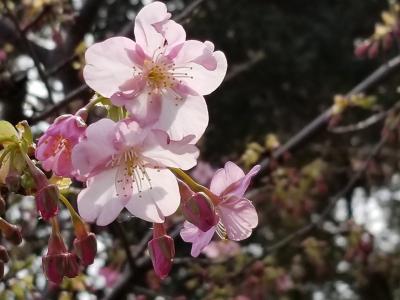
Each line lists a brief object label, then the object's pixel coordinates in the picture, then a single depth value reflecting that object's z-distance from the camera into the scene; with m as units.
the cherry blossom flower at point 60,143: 0.17
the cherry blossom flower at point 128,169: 0.17
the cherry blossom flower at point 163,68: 0.18
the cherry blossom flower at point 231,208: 0.18
